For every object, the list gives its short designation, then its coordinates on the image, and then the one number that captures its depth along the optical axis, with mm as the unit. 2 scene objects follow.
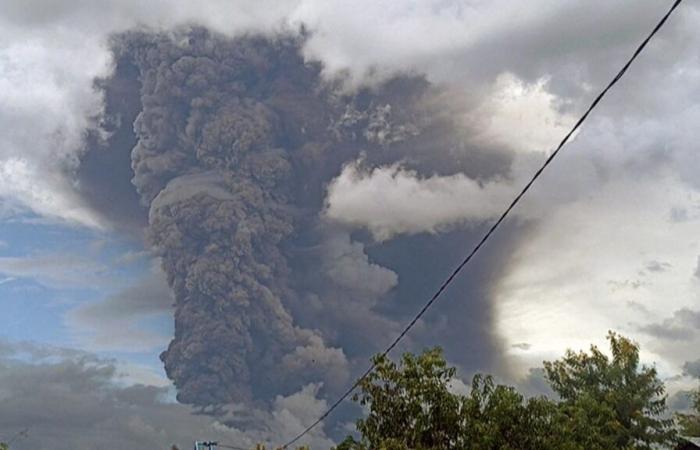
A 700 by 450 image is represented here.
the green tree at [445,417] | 22359
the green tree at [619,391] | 48000
